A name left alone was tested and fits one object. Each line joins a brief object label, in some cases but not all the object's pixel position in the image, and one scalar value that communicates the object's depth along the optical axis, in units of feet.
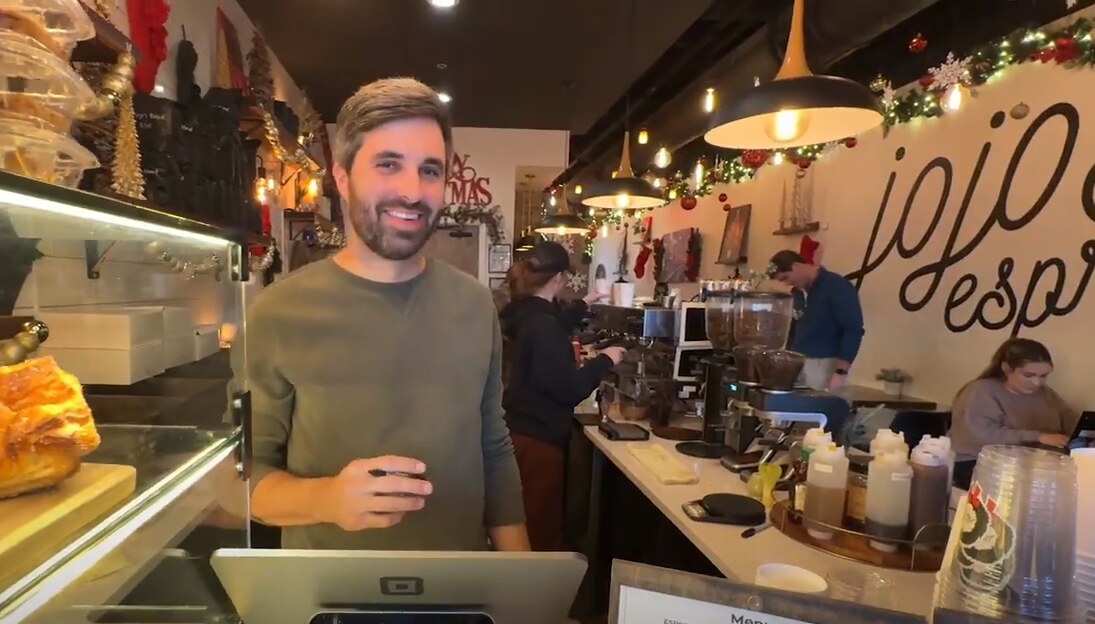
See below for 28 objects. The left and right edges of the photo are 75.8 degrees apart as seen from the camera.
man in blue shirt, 15.71
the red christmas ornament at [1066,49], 10.98
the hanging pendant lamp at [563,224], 22.08
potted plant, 15.26
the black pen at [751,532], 6.16
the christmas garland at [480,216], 23.56
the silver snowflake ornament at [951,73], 13.06
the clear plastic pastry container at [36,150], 3.17
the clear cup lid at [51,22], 3.42
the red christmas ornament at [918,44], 12.92
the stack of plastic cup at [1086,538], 3.56
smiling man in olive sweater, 4.13
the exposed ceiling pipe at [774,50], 11.43
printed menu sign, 2.64
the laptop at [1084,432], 10.27
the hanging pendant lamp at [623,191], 14.01
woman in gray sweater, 11.34
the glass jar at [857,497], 6.04
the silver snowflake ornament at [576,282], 39.86
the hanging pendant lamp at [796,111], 6.95
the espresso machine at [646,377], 11.26
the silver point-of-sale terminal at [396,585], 2.70
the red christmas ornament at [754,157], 17.99
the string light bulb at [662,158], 19.29
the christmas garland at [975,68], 11.03
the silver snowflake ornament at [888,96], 14.42
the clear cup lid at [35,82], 3.25
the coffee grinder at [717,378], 9.11
